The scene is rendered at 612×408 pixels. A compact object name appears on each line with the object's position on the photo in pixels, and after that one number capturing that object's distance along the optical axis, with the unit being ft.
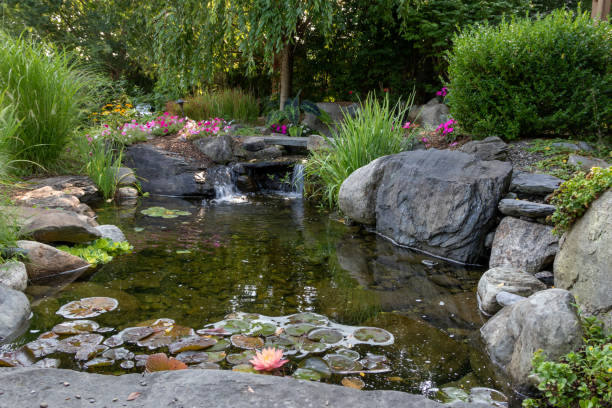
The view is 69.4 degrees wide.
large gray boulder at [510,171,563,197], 13.43
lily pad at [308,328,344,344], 8.03
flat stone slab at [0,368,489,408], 5.20
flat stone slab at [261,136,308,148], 27.66
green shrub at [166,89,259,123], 34.65
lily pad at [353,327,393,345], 8.11
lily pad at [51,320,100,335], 8.11
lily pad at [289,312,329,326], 8.81
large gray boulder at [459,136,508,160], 16.24
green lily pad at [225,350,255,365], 7.16
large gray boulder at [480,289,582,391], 6.59
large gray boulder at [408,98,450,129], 30.68
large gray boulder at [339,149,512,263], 13.21
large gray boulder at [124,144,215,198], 24.61
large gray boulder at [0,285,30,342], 7.95
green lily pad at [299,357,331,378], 6.93
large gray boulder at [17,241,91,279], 10.75
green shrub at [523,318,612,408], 5.65
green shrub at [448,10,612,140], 16.26
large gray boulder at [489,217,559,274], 11.60
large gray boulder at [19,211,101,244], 11.73
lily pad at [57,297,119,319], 8.90
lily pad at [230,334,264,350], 7.69
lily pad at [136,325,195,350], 7.70
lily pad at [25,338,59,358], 7.34
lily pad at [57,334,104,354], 7.44
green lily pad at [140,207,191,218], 18.66
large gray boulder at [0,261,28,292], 9.52
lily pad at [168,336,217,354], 7.53
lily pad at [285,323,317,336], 8.24
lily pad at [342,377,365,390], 6.57
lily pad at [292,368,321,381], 6.74
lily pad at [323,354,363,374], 7.01
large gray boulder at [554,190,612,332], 7.53
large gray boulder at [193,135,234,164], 27.04
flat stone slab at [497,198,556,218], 11.80
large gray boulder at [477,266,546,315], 9.32
